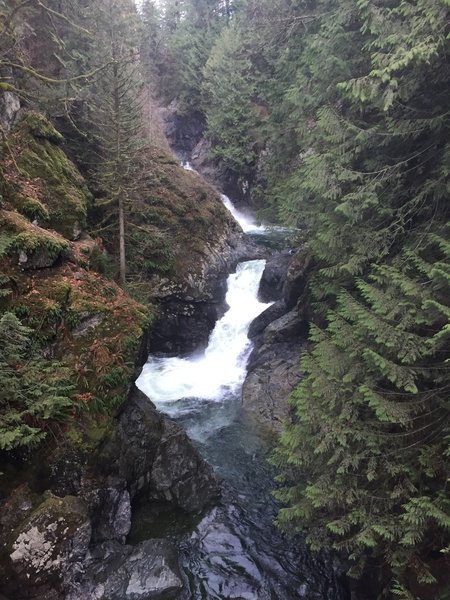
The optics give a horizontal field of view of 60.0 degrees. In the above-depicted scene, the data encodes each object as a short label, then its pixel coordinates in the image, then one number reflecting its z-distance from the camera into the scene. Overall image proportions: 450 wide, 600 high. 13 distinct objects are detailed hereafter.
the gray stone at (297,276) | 17.02
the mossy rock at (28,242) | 9.37
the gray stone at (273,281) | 20.86
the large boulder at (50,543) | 6.86
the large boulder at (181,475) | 9.87
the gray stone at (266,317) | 18.52
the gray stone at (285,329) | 16.53
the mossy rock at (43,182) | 10.90
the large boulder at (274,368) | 14.60
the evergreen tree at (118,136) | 12.99
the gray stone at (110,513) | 8.20
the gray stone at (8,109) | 12.08
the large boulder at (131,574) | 7.37
